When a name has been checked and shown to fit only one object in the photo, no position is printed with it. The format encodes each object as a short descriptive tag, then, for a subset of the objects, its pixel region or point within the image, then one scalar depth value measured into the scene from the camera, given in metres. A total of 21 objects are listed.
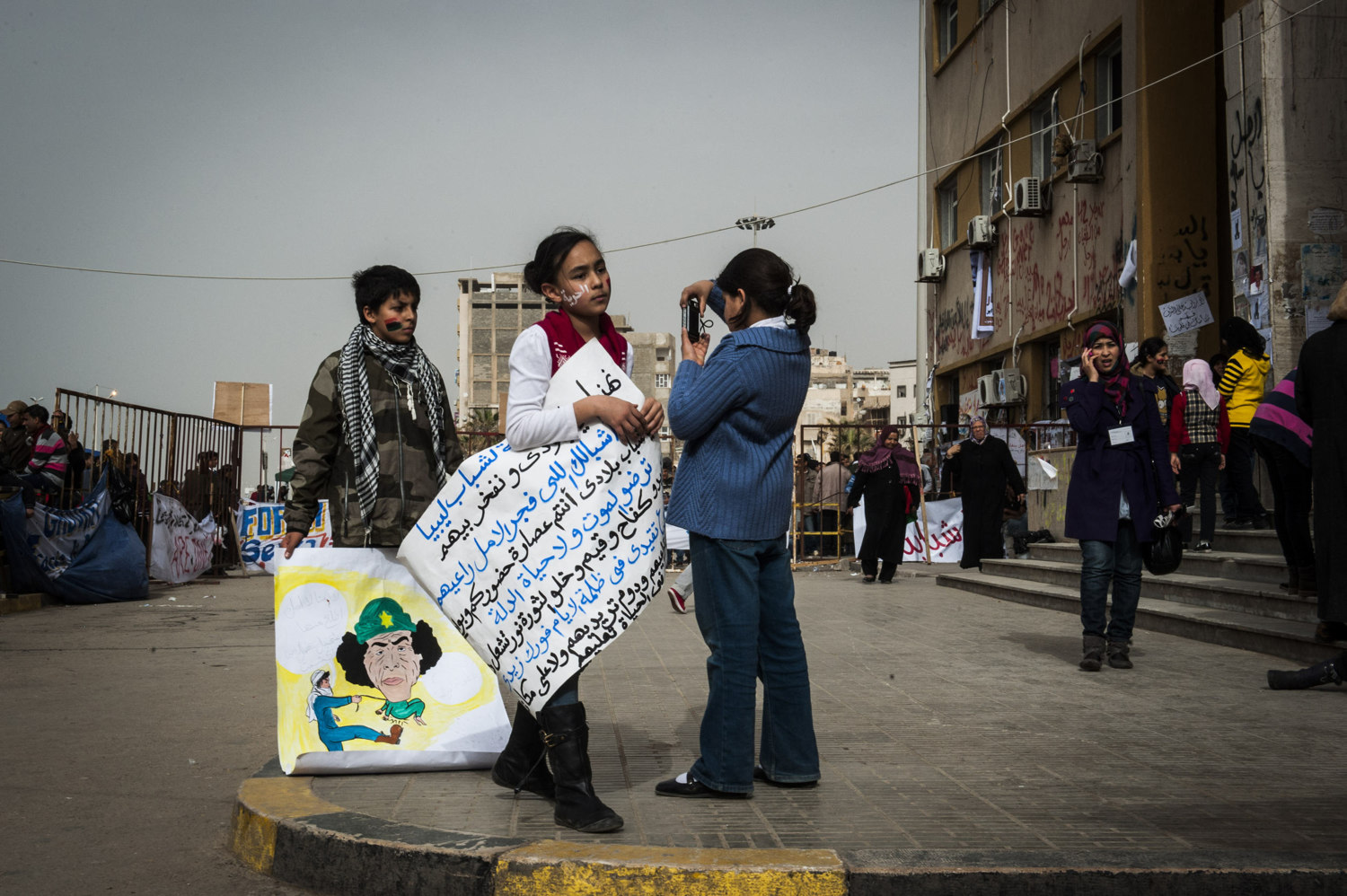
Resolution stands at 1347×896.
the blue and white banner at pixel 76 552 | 12.41
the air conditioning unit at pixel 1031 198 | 18.86
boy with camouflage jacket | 4.41
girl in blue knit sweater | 3.97
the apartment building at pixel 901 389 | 119.69
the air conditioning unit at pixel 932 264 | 23.91
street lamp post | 40.84
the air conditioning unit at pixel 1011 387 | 19.78
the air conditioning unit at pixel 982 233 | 21.14
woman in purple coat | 7.08
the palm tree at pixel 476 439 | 21.72
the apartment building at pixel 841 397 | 126.75
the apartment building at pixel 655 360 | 145.19
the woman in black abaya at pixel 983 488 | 15.62
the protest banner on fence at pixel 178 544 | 15.95
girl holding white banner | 3.66
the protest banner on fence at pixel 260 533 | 19.17
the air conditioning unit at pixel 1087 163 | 17.06
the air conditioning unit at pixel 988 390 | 20.42
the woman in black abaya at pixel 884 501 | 15.17
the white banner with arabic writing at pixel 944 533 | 18.41
